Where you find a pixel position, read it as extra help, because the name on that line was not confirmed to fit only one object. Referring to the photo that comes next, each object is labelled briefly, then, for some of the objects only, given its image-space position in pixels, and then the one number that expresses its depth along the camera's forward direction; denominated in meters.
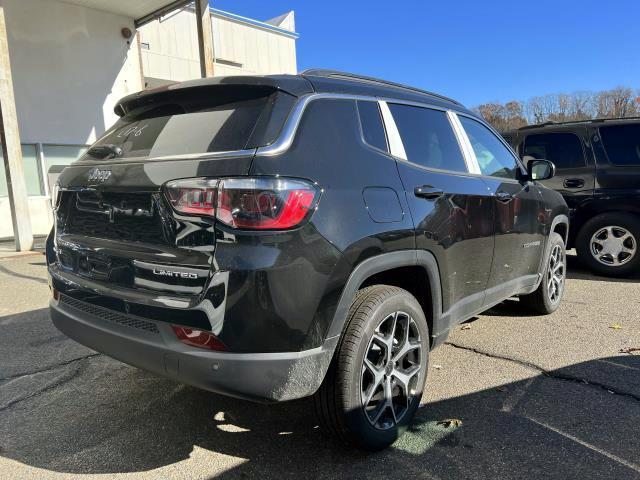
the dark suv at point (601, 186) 6.28
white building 11.34
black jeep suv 2.09
